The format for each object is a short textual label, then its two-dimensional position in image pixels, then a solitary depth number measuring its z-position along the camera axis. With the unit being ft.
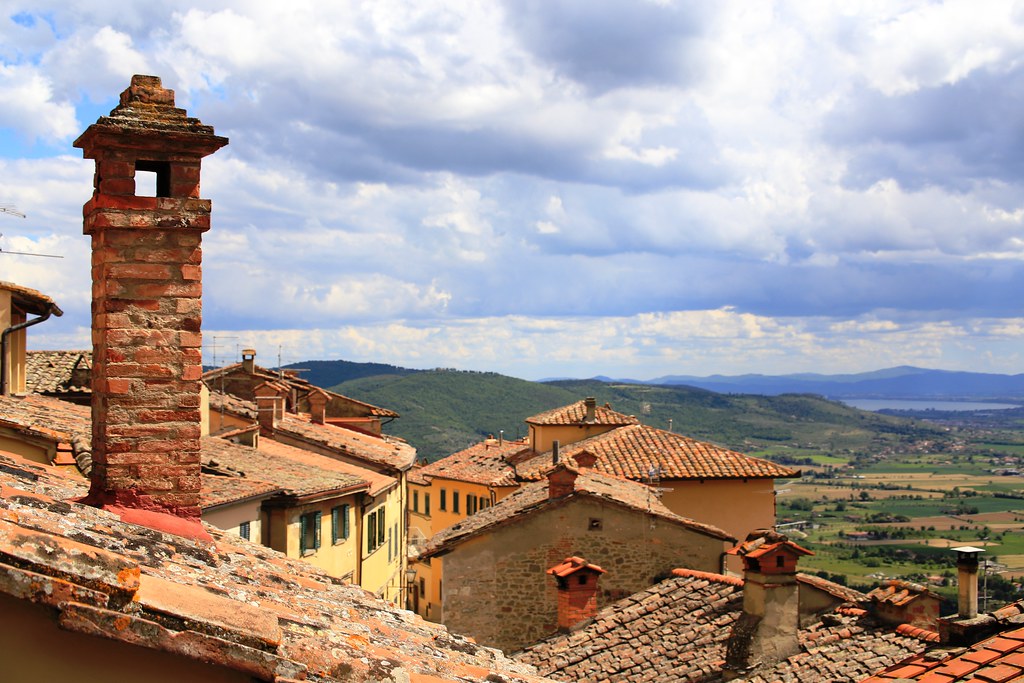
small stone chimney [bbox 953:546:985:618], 40.96
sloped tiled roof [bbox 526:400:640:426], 138.62
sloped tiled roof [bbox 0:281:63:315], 74.59
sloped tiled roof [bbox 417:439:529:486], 164.66
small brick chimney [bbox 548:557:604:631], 68.33
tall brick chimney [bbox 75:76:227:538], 27.07
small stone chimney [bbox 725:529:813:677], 55.31
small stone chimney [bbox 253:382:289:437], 125.29
